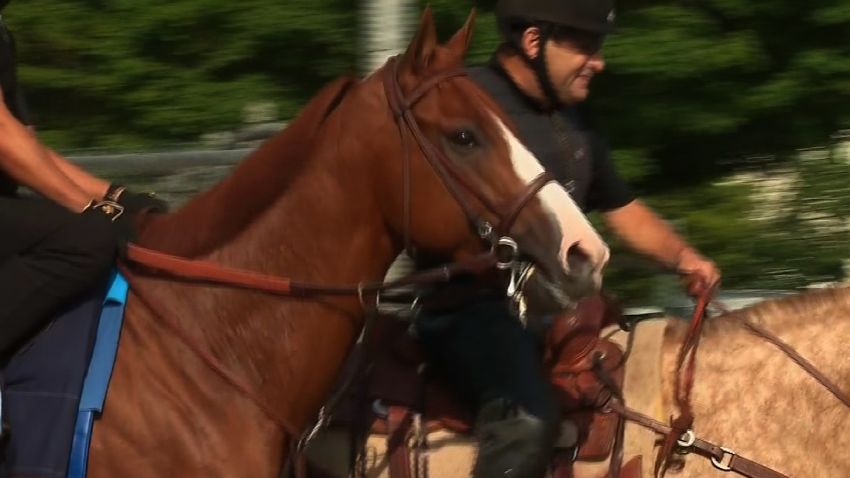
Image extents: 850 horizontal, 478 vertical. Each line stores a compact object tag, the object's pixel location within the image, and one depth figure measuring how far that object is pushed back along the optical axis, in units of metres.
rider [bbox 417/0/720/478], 7.10
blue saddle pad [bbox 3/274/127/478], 6.33
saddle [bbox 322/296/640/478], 7.31
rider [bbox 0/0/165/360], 6.33
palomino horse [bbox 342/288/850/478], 7.32
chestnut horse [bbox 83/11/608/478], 6.42
